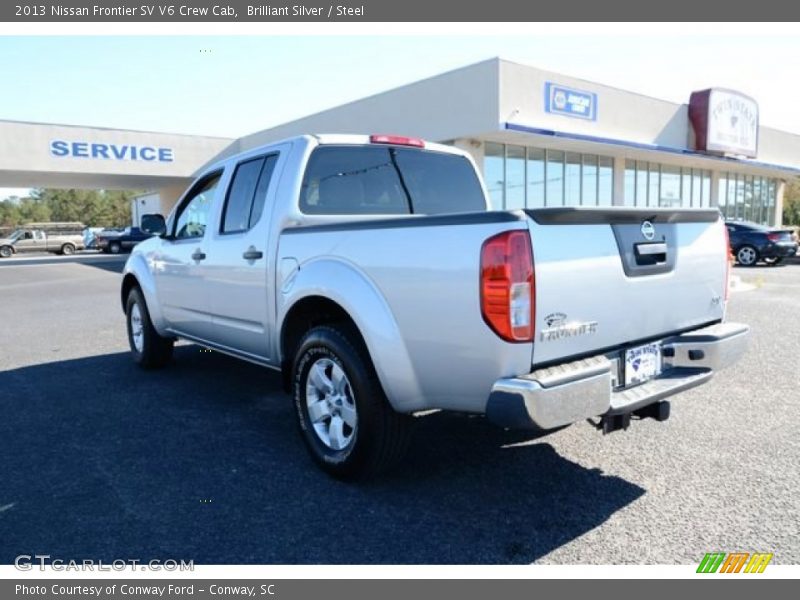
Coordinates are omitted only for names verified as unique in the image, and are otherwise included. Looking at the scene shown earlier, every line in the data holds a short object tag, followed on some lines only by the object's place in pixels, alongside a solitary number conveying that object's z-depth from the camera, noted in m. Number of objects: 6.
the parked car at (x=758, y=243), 18.30
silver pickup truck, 2.68
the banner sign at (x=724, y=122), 23.70
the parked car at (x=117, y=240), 36.41
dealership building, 17.58
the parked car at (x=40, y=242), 38.66
